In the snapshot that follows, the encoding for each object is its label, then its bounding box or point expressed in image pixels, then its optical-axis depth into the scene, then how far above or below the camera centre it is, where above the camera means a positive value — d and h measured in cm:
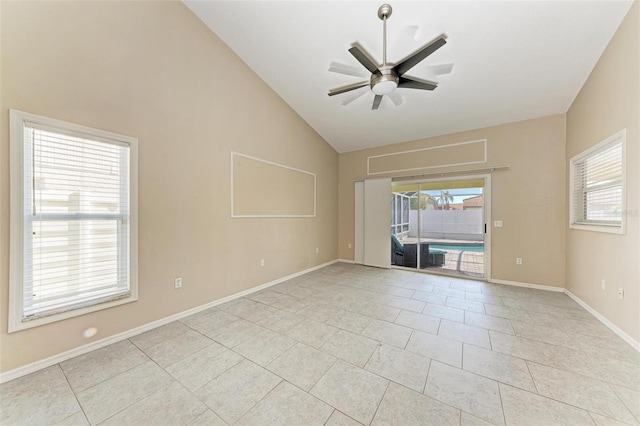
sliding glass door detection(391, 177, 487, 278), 468 -30
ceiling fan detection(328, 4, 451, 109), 197 +138
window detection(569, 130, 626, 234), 263 +35
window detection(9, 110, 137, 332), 194 -8
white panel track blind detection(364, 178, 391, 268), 560 -25
